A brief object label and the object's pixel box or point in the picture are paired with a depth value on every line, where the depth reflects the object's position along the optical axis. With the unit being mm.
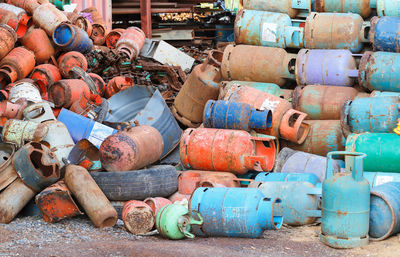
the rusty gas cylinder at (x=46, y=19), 8445
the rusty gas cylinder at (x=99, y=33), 9970
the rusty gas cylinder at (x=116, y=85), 8297
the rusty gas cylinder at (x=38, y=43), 8258
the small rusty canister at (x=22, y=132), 6160
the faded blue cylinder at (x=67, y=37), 8477
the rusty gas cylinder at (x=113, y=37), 10117
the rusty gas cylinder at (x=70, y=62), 8258
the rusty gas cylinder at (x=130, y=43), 9570
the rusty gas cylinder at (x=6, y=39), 7645
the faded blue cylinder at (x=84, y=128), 6699
